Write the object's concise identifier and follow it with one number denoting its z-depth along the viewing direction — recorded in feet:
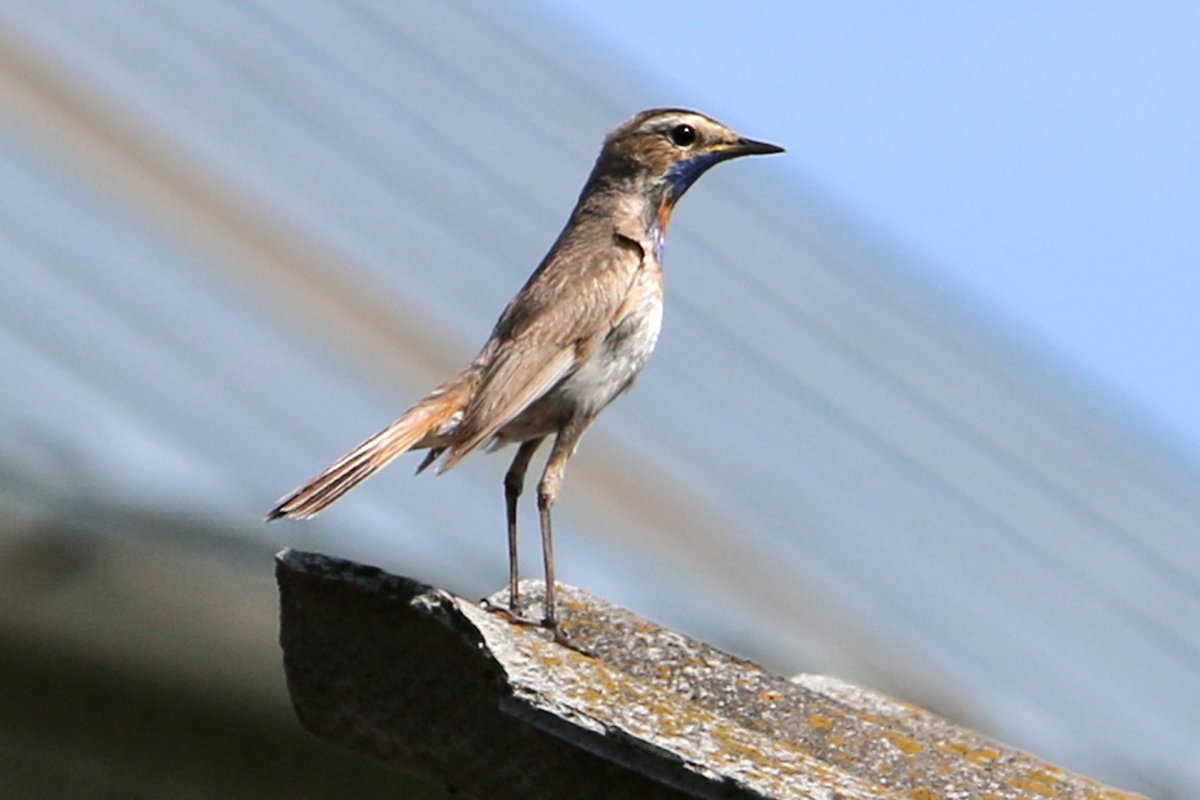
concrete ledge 24.64
